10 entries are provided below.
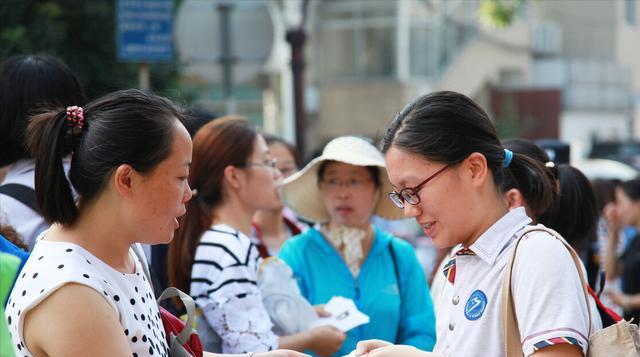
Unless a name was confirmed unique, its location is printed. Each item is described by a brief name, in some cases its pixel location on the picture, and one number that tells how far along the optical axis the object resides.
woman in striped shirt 3.71
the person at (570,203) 3.70
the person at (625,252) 6.63
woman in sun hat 4.38
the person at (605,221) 6.71
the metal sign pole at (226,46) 7.67
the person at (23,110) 3.26
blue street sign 7.00
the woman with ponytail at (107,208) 2.24
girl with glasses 2.46
